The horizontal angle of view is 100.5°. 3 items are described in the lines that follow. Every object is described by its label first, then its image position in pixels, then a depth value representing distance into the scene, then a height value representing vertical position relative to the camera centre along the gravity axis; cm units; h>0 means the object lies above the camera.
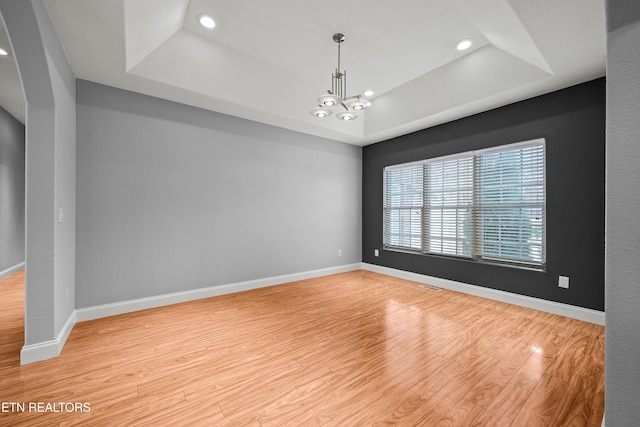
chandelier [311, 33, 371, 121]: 278 +120
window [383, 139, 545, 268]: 353 +11
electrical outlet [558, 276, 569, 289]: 321 -84
